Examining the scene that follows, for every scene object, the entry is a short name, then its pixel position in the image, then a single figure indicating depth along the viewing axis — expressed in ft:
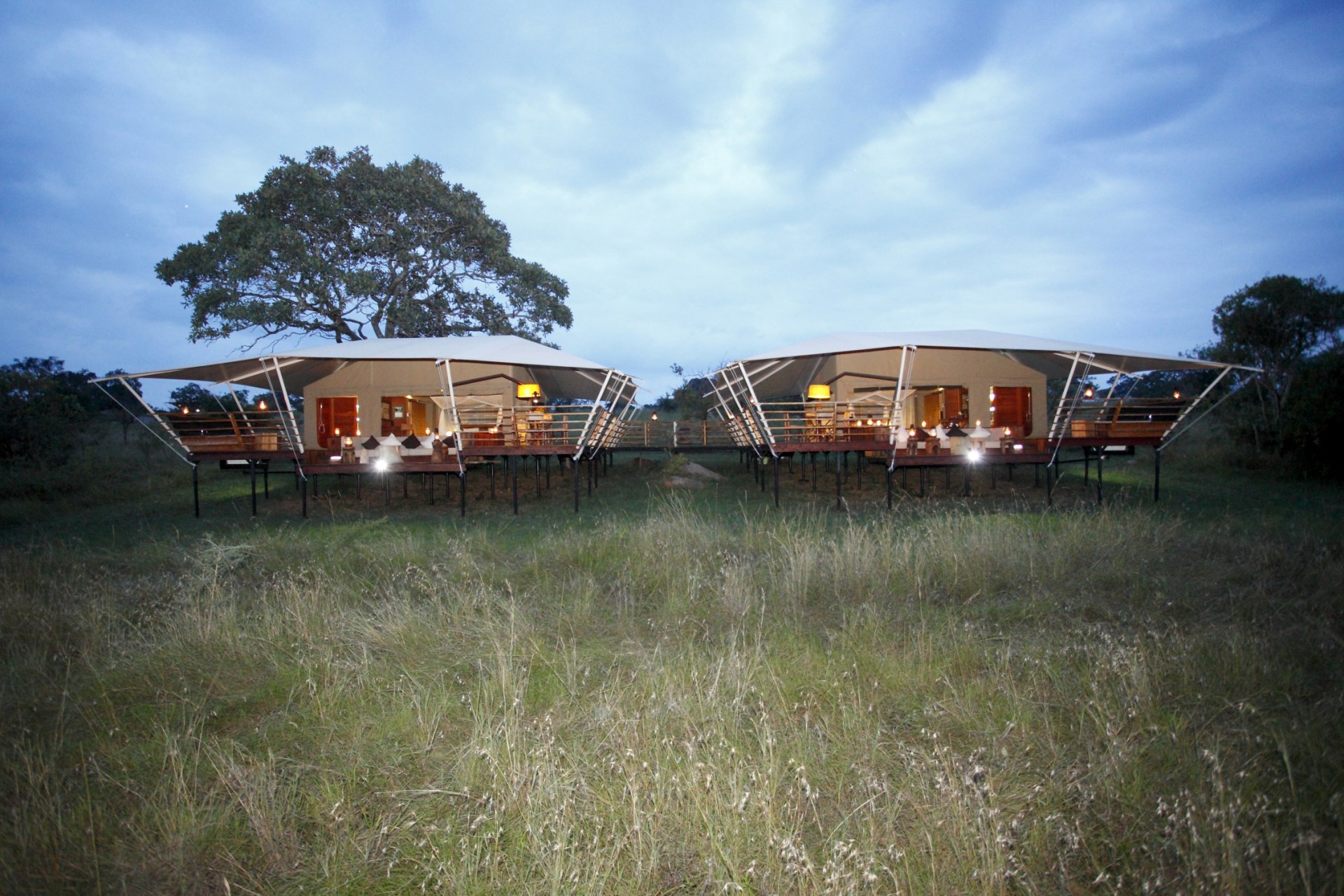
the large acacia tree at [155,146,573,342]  65.62
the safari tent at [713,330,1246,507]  46.88
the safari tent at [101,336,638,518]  47.57
